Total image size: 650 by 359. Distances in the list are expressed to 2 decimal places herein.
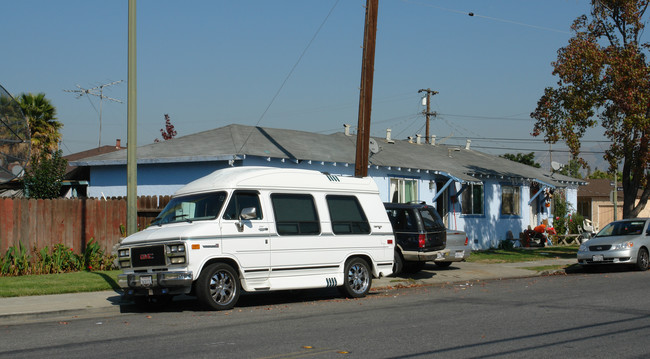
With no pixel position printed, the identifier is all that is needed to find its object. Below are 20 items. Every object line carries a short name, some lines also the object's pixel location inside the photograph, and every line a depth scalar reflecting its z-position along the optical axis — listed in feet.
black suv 58.90
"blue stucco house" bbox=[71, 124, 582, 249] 72.69
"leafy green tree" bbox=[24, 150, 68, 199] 78.43
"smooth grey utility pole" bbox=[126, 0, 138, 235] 46.03
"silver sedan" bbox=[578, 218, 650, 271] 68.44
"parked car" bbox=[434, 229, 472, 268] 63.45
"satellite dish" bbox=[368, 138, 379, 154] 83.07
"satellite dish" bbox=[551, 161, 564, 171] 114.81
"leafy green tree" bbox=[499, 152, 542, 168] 235.26
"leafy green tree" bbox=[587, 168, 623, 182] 326.83
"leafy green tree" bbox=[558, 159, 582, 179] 285.43
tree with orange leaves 76.33
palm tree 111.65
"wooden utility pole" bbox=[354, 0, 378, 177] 59.06
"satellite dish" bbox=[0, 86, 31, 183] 60.03
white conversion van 39.06
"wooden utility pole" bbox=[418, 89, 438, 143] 172.76
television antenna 145.28
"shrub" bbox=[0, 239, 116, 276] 53.62
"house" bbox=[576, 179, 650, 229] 175.52
